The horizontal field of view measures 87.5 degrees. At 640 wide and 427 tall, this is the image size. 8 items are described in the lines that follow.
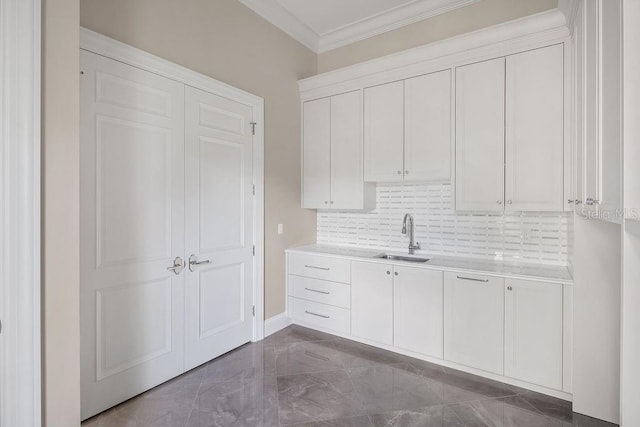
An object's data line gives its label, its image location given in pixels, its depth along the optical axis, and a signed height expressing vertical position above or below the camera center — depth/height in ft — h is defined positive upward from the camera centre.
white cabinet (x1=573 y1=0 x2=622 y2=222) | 3.80 +1.45
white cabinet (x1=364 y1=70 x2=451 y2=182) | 9.37 +2.44
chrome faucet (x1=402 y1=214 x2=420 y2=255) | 10.84 -0.63
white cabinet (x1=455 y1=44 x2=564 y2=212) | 7.87 +1.98
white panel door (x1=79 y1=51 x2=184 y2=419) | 6.64 -0.40
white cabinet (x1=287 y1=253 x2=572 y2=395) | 7.42 -2.68
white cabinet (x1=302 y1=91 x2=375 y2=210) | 11.00 +1.93
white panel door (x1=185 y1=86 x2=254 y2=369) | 8.56 -0.36
